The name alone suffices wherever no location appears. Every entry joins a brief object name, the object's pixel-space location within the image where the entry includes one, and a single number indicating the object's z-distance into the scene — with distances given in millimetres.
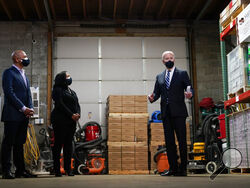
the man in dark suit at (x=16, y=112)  5254
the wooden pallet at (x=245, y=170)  6430
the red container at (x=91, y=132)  11109
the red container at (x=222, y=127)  8373
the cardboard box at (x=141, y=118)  10750
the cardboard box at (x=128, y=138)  10656
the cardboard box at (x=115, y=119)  10703
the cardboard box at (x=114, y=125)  10697
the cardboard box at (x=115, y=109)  10805
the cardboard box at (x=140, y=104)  10859
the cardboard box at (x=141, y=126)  10742
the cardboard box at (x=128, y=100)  10844
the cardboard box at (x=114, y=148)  10562
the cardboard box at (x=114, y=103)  10828
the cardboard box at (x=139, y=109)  10852
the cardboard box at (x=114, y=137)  10641
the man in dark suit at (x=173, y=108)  5312
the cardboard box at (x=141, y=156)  10539
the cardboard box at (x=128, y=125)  10711
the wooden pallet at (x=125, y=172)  10312
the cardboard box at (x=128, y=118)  10727
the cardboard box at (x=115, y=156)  10500
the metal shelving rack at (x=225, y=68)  5586
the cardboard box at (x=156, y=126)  10805
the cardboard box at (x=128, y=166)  10438
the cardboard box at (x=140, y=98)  10859
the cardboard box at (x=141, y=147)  10594
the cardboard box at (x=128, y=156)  10492
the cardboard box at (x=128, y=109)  10812
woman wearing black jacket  5715
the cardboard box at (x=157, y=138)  10766
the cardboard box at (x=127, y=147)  10555
